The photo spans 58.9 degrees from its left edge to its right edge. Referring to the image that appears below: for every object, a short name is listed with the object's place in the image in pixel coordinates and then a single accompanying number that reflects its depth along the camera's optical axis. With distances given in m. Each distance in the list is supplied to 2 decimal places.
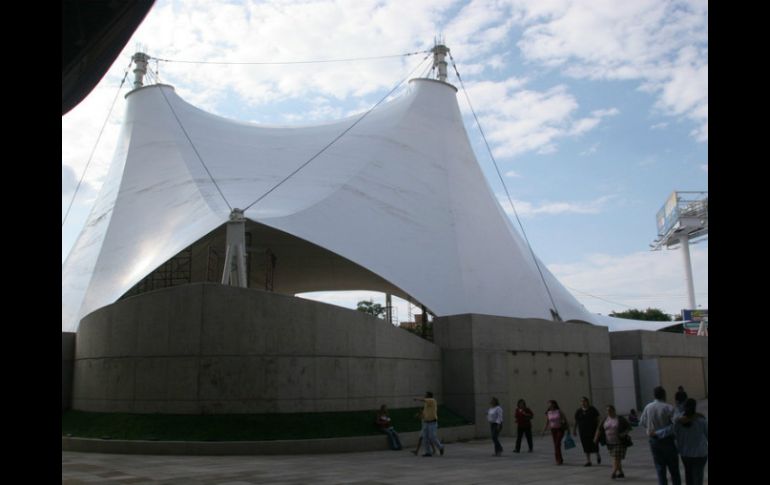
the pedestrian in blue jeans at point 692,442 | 6.49
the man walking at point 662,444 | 7.20
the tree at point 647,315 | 77.24
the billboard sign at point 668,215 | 64.62
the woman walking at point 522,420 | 12.62
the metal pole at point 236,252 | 16.31
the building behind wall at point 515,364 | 16.72
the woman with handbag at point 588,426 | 10.63
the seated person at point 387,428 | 13.40
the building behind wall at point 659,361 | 22.72
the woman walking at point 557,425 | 11.02
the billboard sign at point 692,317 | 59.60
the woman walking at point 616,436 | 9.23
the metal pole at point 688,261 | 64.06
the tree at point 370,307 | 66.20
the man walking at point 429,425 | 12.26
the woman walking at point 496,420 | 12.33
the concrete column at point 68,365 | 15.73
